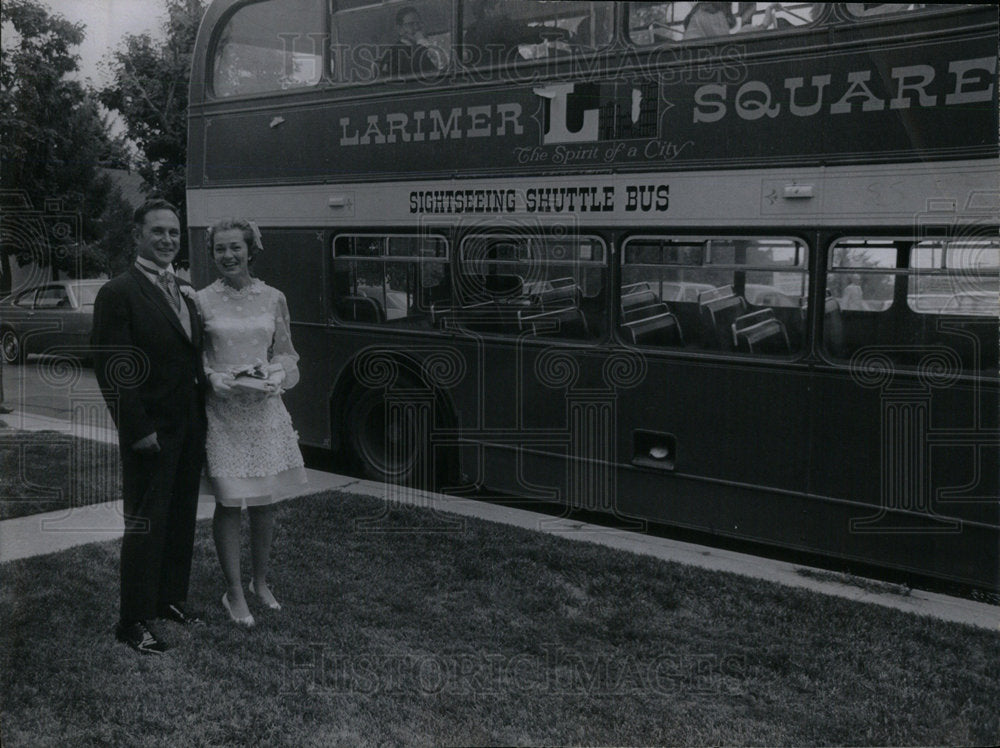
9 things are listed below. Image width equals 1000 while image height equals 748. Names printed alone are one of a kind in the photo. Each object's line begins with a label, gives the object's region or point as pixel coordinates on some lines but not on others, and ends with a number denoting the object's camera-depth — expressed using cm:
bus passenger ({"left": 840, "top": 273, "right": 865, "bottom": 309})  515
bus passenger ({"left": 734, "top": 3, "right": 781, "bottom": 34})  528
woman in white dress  425
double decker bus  491
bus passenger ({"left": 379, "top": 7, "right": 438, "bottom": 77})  675
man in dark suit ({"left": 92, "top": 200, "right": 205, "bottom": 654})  398
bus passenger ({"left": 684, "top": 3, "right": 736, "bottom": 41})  543
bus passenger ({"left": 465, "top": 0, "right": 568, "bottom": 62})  616
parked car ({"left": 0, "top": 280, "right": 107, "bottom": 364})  1430
